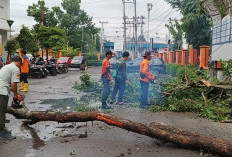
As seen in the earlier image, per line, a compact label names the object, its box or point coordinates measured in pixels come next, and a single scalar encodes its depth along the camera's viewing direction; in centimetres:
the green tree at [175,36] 4709
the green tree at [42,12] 3667
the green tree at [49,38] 3092
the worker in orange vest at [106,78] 927
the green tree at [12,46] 2159
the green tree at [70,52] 4456
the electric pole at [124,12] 4441
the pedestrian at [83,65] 3444
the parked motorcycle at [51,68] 2419
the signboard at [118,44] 3160
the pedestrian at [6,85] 589
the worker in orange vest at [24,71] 1278
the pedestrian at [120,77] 1015
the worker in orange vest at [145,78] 956
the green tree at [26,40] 2339
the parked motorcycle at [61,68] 2703
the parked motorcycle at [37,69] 2028
